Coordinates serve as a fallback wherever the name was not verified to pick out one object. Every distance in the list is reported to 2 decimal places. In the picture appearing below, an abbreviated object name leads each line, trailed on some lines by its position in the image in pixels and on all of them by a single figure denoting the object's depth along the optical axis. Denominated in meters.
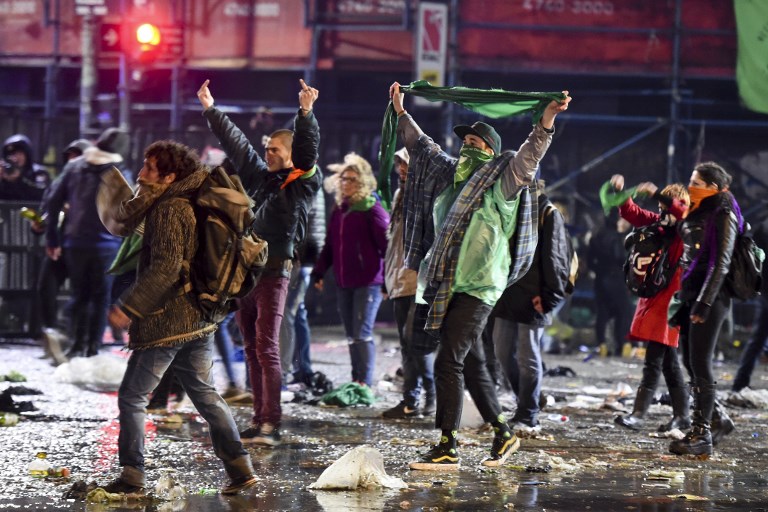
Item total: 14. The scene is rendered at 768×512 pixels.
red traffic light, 31.72
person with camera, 29.23
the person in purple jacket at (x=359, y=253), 20.41
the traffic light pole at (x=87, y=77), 33.03
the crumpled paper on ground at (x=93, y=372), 21.73
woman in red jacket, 17.84
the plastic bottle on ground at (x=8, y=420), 16.83
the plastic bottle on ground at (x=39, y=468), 13.27
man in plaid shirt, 14.23
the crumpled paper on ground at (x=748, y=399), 21.33
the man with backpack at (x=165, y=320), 11.81
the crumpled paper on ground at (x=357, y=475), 12.96
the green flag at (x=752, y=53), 32.91
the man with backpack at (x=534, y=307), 17.03
